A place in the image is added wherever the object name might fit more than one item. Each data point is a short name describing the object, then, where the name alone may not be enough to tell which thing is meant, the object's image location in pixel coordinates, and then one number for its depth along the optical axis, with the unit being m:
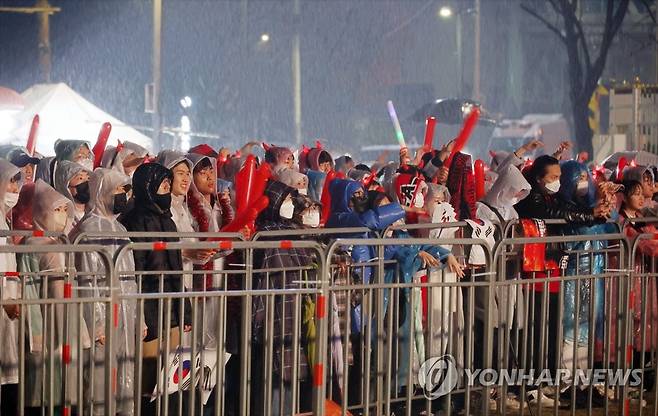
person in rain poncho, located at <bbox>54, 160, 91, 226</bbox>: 15.91
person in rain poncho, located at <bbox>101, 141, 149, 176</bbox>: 19.02
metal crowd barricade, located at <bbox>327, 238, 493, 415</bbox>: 12.33
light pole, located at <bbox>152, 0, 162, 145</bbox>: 53.89
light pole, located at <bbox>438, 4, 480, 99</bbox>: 89.17
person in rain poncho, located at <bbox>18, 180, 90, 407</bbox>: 11.11
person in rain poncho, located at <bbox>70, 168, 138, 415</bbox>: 11.78
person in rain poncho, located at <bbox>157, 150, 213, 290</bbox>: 15.64
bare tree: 60.43
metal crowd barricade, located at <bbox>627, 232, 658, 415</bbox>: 14.52
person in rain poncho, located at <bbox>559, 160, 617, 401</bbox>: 14.04
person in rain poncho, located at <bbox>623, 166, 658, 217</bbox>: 19.28
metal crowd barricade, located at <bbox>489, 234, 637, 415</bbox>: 13.51
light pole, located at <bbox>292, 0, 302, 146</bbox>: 82.26
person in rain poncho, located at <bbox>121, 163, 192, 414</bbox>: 12.04
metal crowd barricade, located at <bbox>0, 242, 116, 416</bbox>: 10.60
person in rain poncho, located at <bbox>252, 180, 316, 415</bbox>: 12.41
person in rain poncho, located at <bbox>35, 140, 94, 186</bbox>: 18.18
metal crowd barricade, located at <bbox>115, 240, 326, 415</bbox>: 11.39
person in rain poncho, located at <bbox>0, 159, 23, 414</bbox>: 12.09
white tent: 36.65
